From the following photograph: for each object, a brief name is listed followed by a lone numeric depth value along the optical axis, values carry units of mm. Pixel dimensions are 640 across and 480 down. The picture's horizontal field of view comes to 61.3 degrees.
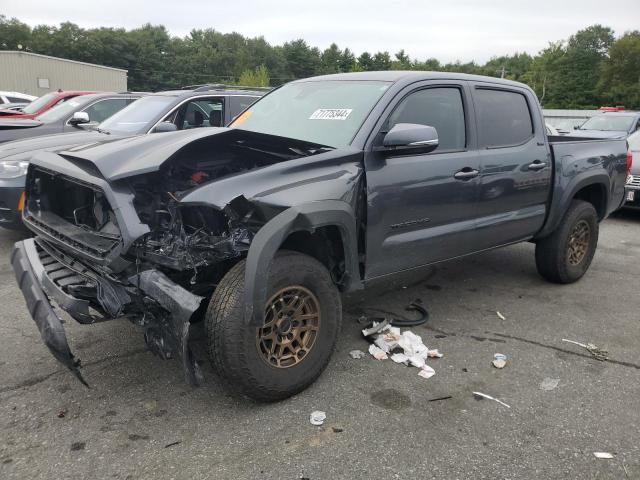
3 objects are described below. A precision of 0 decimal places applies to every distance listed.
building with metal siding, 37125
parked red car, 9480
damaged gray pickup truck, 2801
